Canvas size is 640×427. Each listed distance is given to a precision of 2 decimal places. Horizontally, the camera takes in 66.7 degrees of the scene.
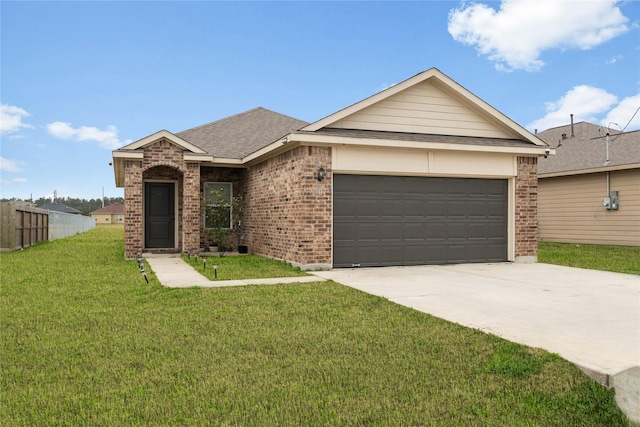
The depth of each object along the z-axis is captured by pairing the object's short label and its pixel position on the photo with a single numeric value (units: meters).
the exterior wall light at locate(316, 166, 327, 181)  11.64
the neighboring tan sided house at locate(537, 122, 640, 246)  19.78
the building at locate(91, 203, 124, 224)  91.44
